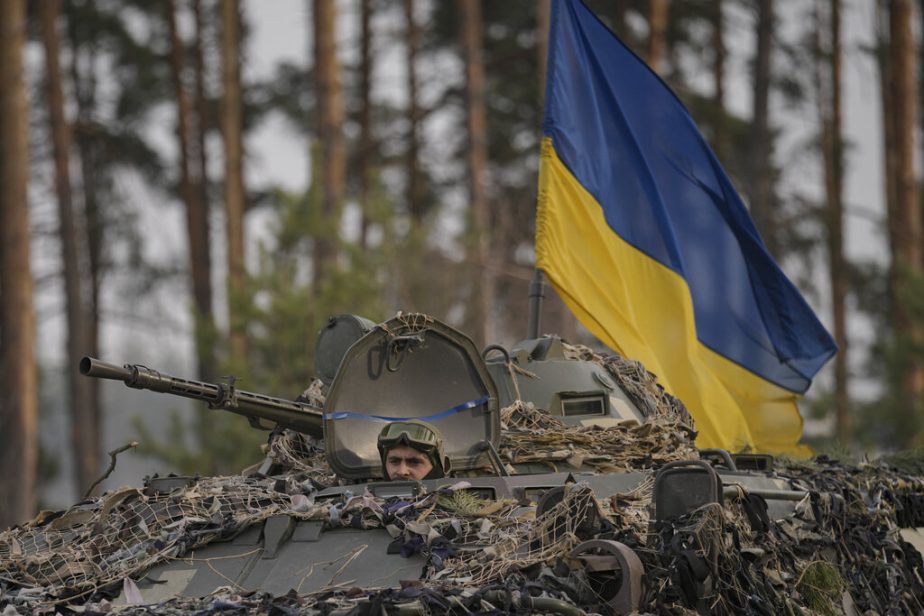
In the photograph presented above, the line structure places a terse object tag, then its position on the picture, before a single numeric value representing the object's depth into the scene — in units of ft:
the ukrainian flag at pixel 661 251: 86.02
